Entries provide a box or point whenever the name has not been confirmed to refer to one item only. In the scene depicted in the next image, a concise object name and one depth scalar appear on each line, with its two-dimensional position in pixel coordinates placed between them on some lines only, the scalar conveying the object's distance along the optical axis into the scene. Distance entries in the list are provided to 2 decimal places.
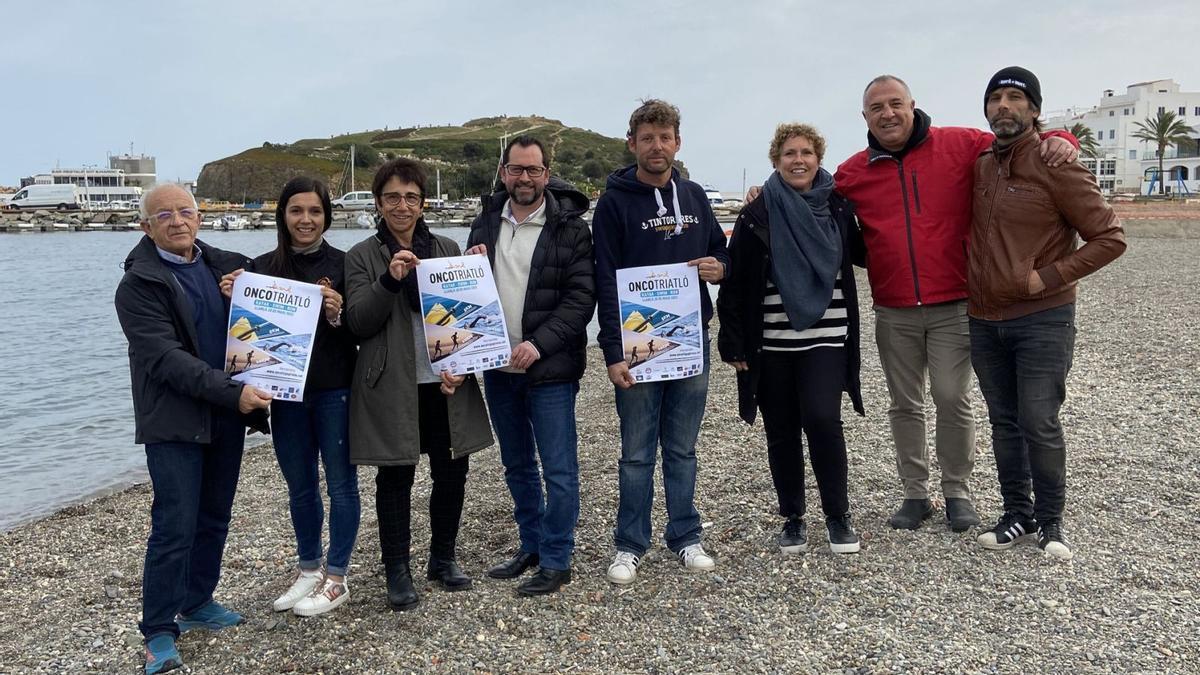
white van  111.25
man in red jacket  5.61
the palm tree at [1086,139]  75.31
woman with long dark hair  4.80
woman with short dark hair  4.79
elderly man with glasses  4.35
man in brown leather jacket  5.16
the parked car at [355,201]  97.81
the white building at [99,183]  127.50
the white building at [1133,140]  93.94
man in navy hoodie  5.12
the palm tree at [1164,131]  77.69
